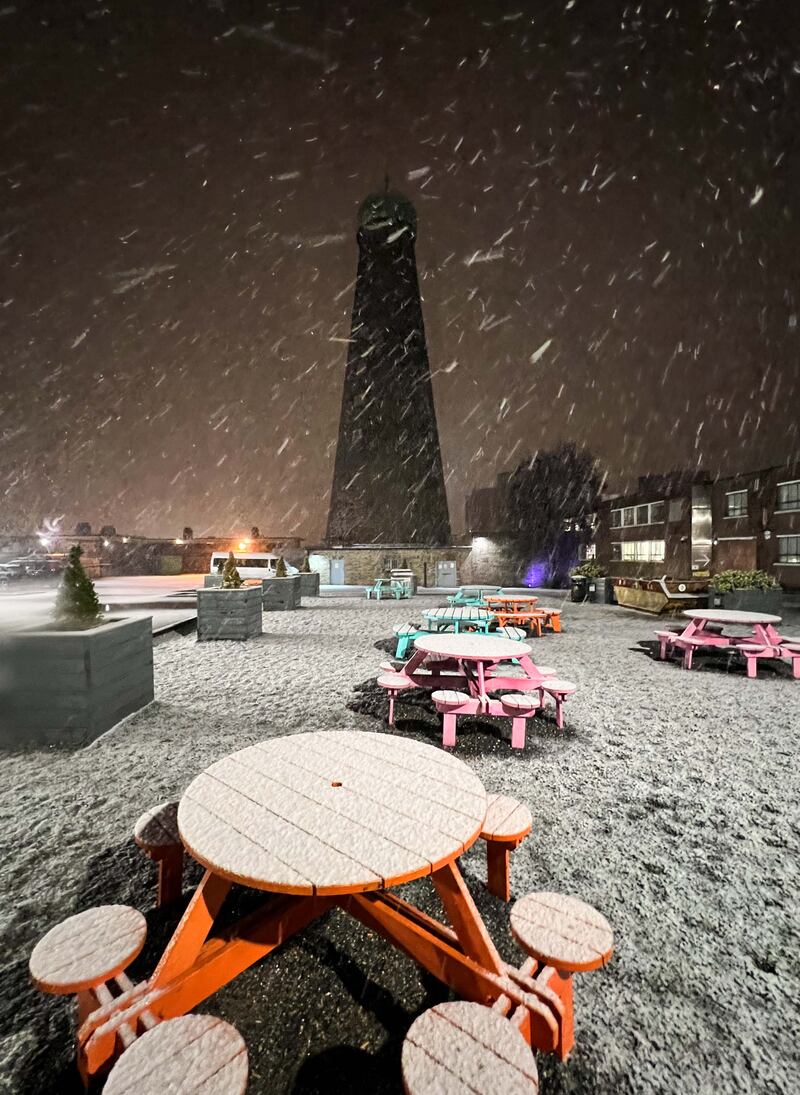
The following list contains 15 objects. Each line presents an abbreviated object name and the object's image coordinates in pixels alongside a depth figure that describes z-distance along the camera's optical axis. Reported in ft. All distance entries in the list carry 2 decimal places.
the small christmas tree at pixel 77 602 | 15.47
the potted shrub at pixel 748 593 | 38.83
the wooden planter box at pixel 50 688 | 14.19
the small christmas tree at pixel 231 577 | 32.55
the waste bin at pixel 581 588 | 56.80
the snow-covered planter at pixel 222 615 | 30.83
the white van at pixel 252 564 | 67.22
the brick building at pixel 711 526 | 77.10
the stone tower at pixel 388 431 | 100.53
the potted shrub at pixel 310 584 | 61.36
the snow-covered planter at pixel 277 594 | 46.03
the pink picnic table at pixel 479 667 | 14.99
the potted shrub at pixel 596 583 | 55.42
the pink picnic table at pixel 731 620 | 22.97
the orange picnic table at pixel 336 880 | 4.88
